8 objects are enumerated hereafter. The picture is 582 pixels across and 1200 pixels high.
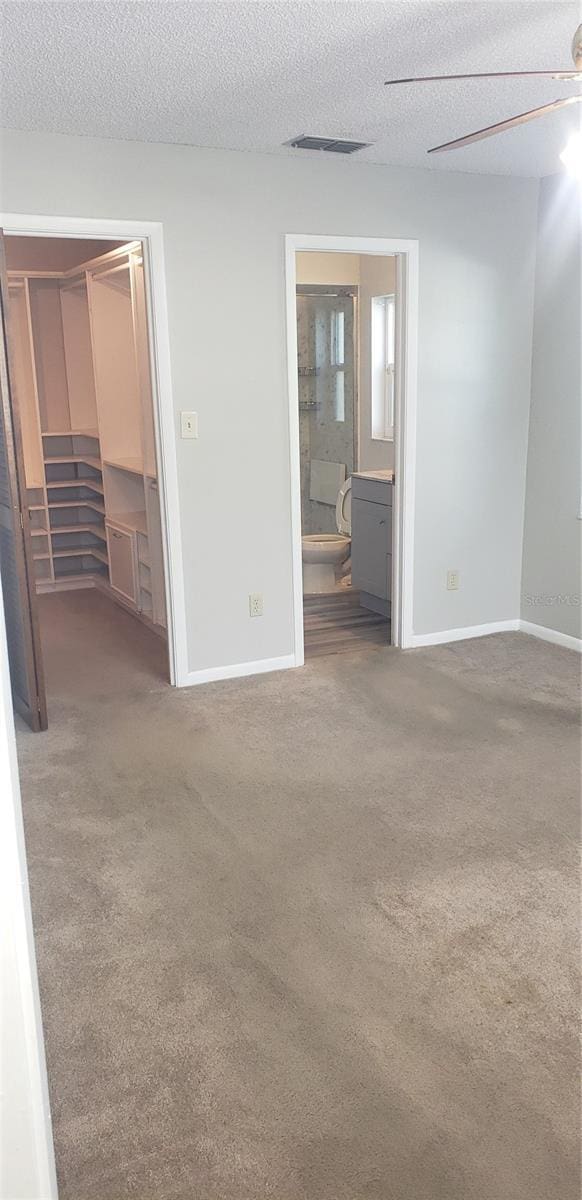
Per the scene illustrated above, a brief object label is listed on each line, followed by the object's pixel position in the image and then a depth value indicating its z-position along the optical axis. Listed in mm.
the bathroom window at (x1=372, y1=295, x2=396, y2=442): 6582
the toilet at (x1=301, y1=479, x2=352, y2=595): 6172
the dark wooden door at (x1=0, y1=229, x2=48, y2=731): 3562
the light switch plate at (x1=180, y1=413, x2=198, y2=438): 4168
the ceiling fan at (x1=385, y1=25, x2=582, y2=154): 2094
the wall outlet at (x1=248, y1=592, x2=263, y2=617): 4500
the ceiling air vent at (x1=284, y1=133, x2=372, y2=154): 3805
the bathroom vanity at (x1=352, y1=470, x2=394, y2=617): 5453
